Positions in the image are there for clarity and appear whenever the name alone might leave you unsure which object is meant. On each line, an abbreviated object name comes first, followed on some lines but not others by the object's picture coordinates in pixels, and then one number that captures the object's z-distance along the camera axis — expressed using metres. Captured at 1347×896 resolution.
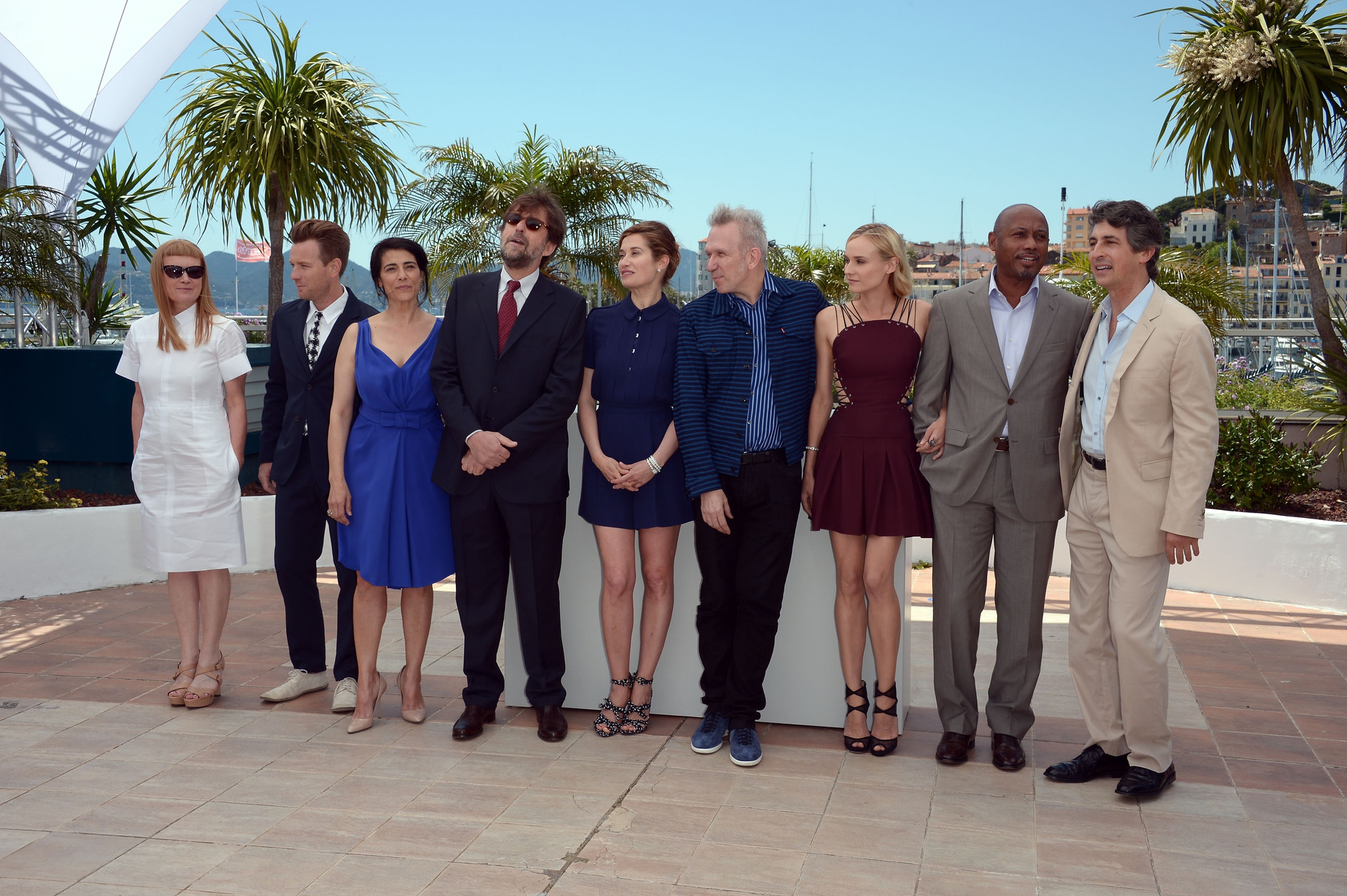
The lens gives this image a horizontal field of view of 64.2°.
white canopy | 8.04
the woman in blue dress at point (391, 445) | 3.75
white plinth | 3.81
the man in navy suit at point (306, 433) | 4.01
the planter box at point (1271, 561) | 5.70
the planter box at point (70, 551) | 6.02
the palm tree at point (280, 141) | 8.20
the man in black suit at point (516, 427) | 3.64
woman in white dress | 4.07
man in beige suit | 3.07
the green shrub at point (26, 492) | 6.23
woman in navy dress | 3.62
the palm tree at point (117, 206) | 16.50
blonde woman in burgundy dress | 3.43
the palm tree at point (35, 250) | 6.61
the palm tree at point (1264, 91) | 7.05
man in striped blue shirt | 3.52
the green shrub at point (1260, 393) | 7.75
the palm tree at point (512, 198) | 13.54
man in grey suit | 3.36
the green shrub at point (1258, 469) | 6.22
